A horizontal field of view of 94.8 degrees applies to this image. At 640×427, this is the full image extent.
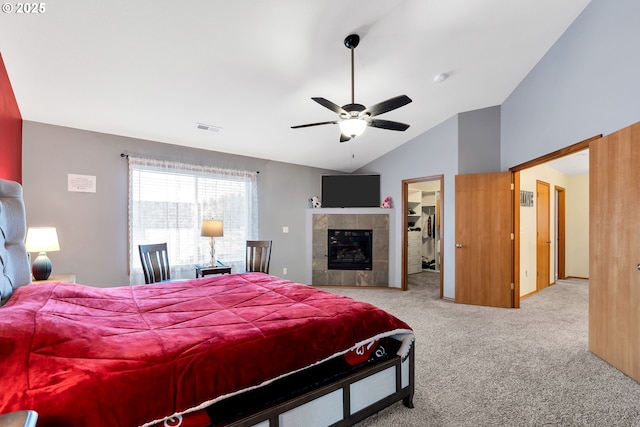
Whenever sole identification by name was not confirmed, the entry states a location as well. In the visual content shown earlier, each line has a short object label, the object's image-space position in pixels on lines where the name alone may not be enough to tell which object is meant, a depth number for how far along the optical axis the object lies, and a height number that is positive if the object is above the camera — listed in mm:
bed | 1044 -594
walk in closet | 7195 -229
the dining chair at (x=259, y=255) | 4574 -596
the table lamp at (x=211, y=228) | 4137 -153
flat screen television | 5910 +543
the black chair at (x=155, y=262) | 3801 -600
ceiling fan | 2480 +927
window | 4066 +112
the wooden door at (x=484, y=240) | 4285 -323
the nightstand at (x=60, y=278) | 2926 -638
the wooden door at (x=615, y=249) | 2330 -266
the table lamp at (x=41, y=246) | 2848 -283
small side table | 4140 -755
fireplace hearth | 5641 -523
